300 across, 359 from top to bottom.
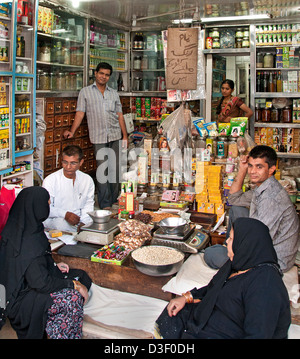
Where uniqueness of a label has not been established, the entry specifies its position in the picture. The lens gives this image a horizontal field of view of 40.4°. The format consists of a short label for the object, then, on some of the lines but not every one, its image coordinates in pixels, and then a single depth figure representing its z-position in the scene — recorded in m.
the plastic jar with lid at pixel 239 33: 6.28
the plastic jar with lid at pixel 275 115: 6.36
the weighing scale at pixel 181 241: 3.09
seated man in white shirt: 3.64
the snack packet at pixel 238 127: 4.36
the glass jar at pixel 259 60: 6.39
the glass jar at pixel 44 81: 5.37
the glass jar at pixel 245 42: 6.29
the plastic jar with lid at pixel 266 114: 6.38
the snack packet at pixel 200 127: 4.39
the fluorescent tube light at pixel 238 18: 6.15
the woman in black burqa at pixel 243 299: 1.77
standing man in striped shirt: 5.73
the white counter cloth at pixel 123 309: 2.54
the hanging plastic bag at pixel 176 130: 4.37
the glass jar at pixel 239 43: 6.33
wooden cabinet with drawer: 5.42
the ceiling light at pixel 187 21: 6.62
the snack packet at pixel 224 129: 4.44
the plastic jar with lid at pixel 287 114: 6.33
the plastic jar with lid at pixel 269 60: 6.35
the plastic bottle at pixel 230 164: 4.25
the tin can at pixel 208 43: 6.28
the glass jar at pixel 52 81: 5.53
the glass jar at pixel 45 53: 5.40
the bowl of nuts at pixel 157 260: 2.66
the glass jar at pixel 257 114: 6.44
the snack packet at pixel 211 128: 4.39
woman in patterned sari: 5.82
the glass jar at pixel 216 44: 6.25
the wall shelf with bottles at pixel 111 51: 6.57
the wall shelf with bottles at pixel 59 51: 5.36
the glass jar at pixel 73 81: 6.00
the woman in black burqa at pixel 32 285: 2.37
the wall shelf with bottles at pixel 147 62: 7.55
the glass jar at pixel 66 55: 5.83
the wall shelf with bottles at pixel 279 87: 6.28
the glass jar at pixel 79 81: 6.16
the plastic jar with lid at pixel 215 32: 6.28
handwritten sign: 4.29
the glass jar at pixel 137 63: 7.64
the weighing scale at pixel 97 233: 3.16
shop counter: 2.76
